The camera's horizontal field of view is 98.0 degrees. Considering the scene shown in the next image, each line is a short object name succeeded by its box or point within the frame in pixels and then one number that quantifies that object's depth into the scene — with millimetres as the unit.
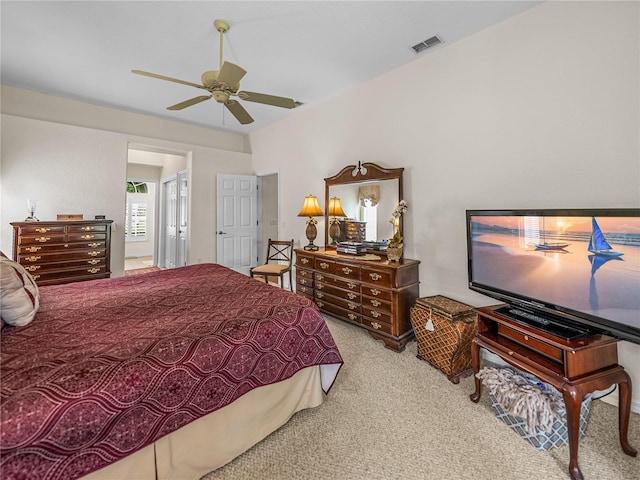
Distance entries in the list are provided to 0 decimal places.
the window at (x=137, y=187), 8096
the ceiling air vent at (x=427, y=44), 2719
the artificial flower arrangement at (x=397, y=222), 2938
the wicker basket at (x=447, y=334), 2229
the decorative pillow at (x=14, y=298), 1369
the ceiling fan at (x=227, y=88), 2180
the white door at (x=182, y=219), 5404
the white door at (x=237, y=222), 5430
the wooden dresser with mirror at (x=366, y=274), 2752
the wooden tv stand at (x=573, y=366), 1408
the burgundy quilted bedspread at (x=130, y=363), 941
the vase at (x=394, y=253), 2883
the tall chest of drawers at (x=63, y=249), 3354
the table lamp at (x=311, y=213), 3893
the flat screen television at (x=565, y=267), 1470
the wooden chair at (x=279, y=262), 4172
